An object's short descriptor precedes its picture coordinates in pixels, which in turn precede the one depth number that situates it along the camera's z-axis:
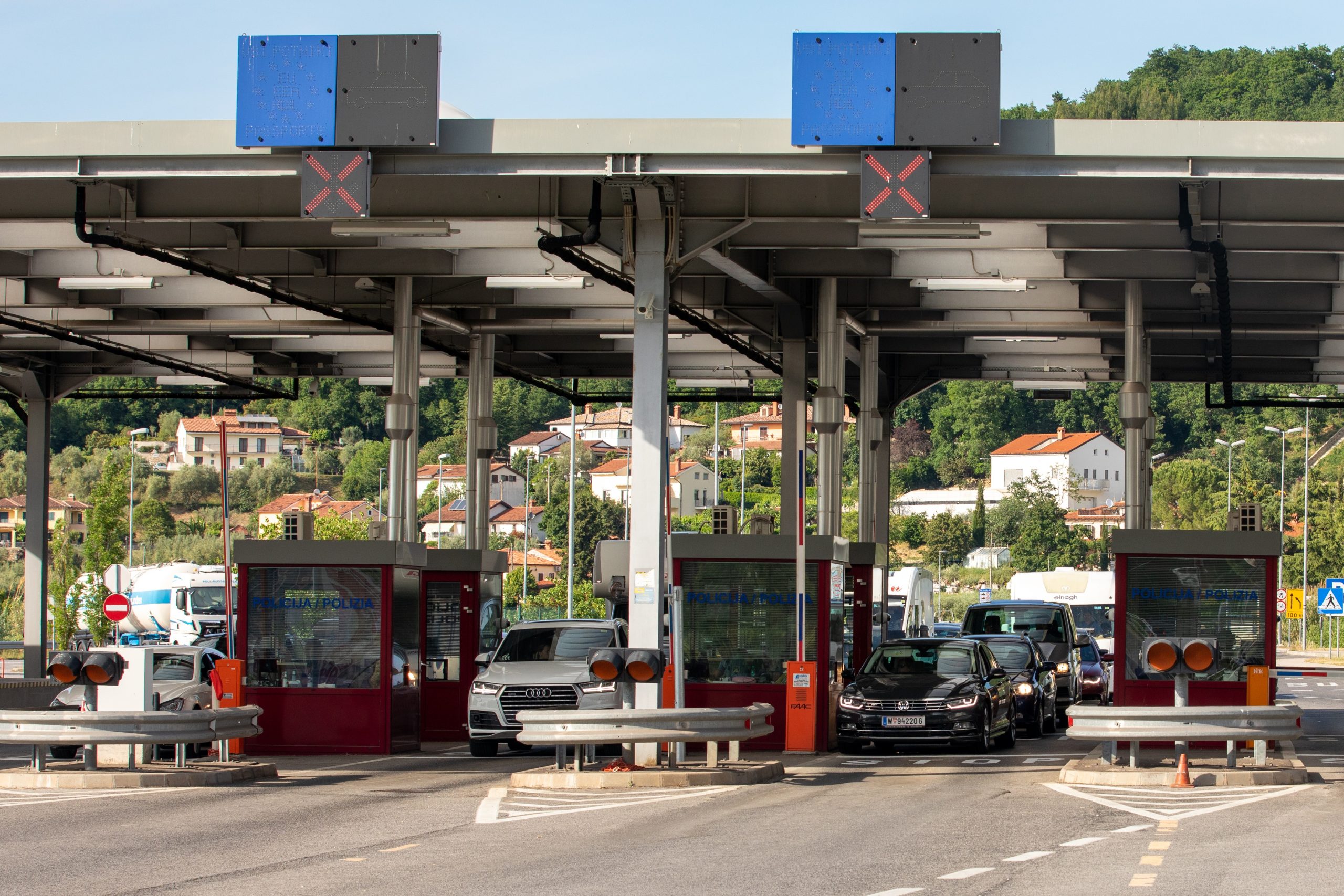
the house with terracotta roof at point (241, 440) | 192.62
